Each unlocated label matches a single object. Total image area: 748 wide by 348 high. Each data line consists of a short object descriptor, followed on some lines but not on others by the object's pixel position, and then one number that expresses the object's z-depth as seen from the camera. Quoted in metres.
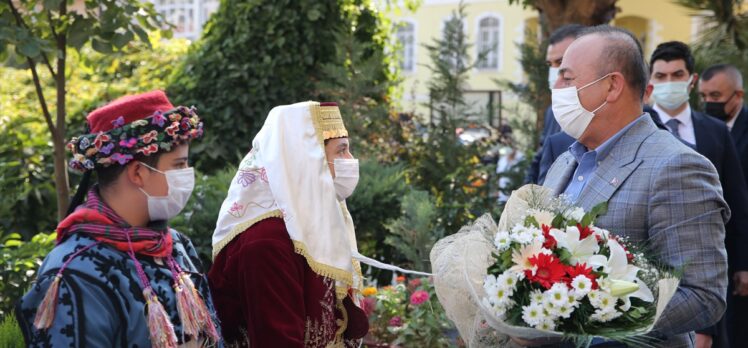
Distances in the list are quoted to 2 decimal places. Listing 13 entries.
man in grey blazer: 2.59
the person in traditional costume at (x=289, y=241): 2.96
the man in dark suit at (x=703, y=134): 4.36
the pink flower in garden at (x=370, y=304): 4.81
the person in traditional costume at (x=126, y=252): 2.35
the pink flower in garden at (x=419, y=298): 4.78
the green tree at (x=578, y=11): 7.70
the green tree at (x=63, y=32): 4.82
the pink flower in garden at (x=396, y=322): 4.96
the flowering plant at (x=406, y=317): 4.80
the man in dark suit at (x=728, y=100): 5.86
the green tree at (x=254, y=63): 8.16
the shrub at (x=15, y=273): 4.16
